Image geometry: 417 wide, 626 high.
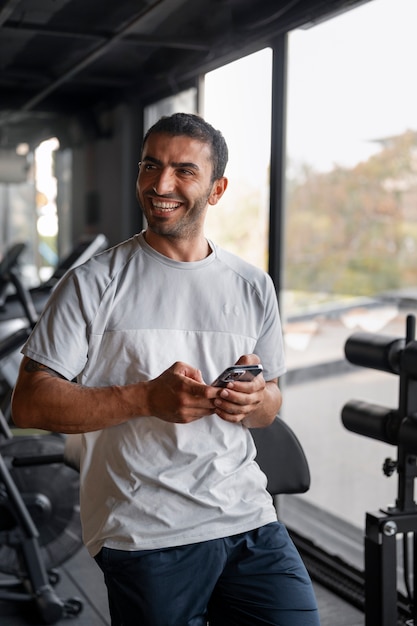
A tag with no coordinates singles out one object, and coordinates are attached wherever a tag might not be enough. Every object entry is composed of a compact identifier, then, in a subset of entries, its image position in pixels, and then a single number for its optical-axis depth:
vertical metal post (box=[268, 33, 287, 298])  3.79
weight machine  2.02
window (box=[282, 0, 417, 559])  3.32
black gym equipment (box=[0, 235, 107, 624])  3.11
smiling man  1.57
